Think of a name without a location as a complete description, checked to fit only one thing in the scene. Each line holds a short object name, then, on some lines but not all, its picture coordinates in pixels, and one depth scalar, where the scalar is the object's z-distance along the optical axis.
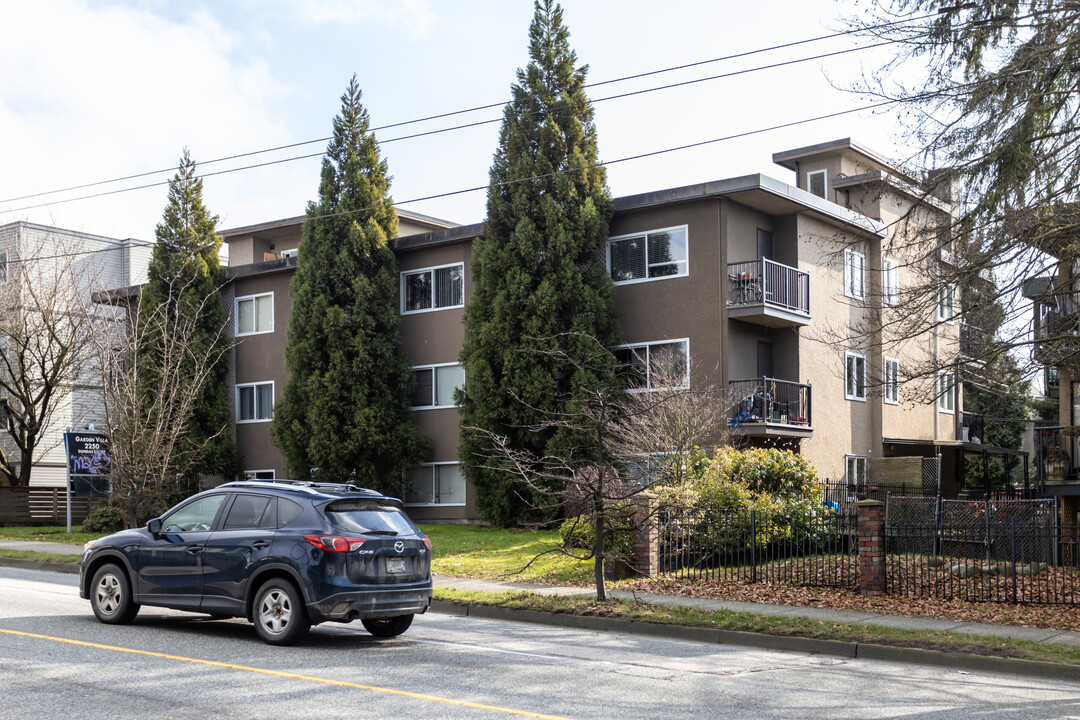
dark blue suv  10.85
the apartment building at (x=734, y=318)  27.64
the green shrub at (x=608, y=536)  18.34
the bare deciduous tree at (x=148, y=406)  24.98
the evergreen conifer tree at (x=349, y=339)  31.55
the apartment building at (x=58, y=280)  34.66
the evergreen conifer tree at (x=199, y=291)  35.16
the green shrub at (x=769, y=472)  21.12
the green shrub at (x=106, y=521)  29.41
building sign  28.66
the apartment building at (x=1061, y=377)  14.59
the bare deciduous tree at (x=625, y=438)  15.28
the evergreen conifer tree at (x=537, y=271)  28.27
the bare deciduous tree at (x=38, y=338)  34.41
